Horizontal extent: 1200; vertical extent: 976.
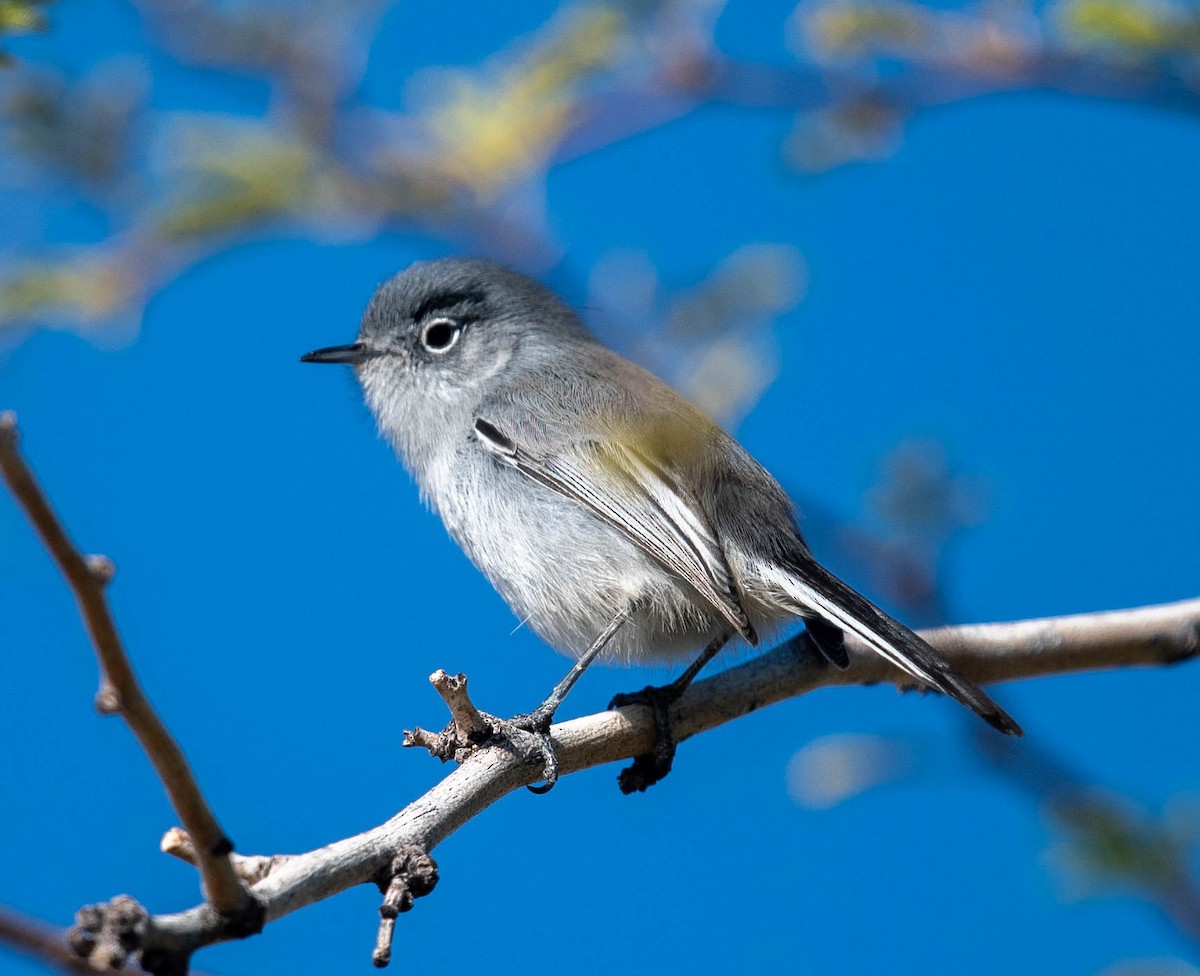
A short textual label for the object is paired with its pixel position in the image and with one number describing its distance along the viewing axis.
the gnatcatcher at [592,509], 3.37
